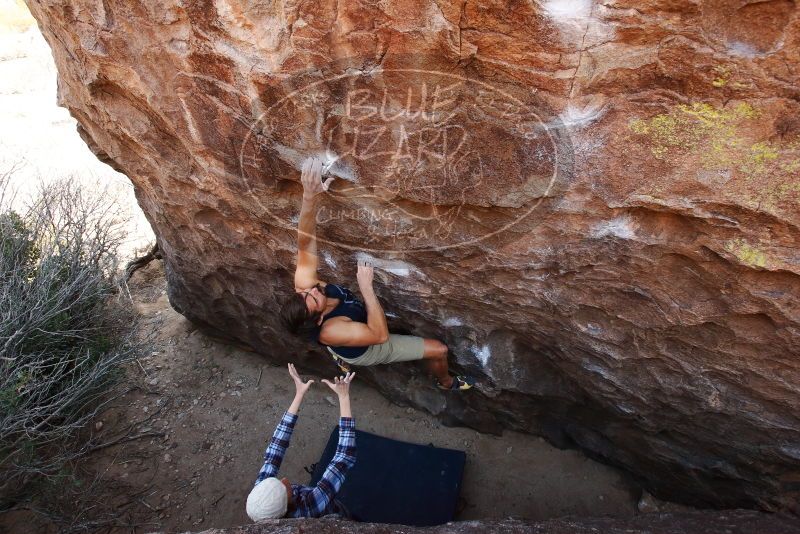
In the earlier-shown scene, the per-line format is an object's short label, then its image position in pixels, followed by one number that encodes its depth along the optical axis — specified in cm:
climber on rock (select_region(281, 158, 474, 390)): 225
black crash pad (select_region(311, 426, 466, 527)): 297
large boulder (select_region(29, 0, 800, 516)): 156
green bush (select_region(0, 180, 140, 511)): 278
